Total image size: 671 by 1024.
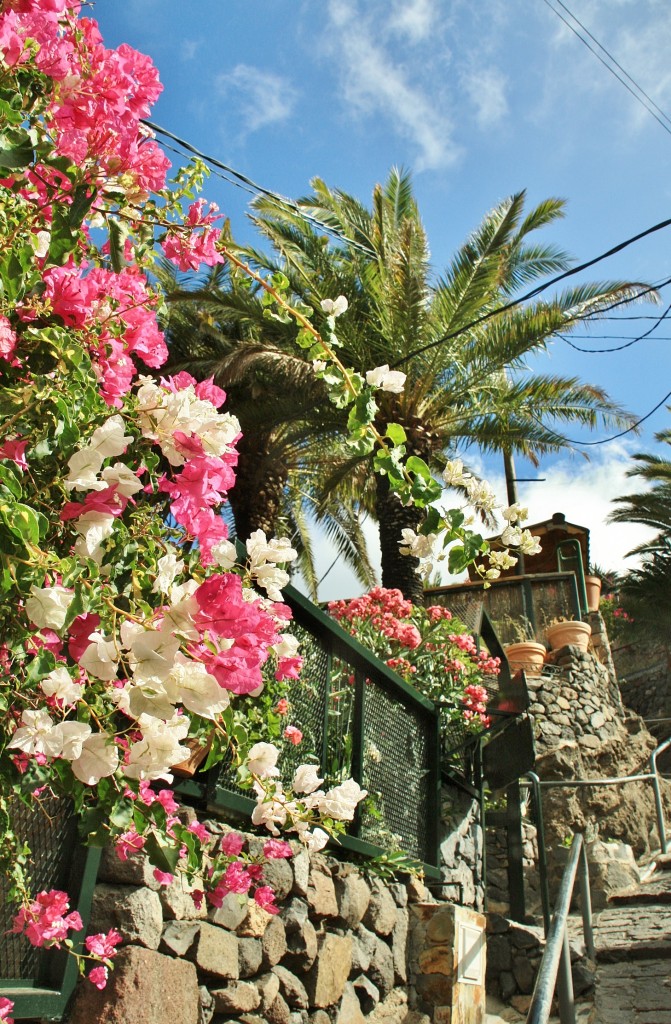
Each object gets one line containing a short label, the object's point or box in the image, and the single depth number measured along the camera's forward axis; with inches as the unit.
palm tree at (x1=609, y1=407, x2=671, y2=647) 808.3
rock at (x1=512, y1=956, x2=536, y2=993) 257.8
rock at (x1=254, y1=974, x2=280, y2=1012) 134.3
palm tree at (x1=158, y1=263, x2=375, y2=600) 415.2
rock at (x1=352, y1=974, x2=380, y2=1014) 166.2
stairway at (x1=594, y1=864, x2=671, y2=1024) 207.8
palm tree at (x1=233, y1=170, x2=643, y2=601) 423.2
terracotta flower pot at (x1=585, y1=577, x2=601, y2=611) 638.5
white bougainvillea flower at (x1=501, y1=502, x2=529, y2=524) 103.3
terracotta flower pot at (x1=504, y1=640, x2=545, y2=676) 518.0
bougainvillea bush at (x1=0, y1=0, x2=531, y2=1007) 54.2
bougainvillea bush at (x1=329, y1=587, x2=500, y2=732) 259.0
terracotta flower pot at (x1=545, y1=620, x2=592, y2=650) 554.3
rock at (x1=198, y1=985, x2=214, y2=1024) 119.5
